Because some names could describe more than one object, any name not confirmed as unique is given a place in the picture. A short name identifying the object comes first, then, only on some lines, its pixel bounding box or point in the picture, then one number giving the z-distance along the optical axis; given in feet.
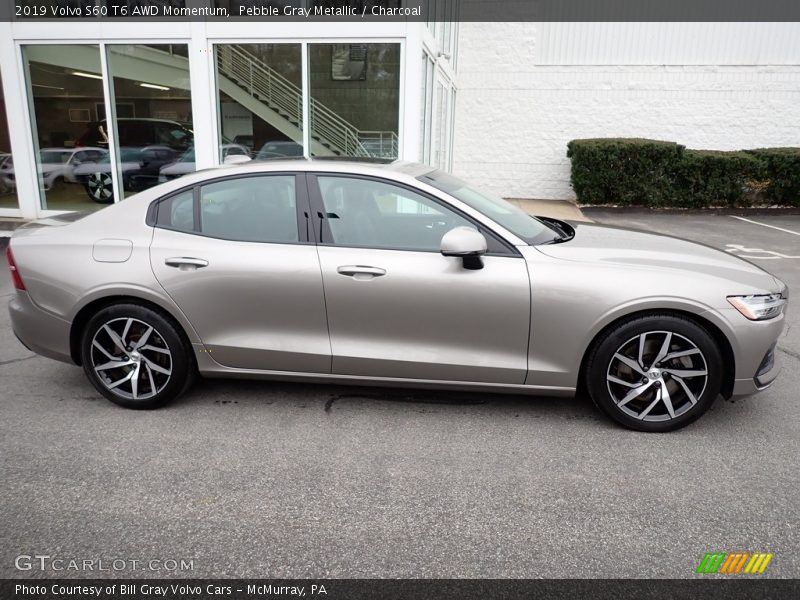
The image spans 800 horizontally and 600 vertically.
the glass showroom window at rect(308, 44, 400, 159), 29.68
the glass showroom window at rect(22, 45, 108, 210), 33.04
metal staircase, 31.12
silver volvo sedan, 10.89
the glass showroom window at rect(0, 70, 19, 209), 34.32
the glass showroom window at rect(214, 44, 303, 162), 30.94
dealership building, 29.99
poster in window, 29.76
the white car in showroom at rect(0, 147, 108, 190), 34.65
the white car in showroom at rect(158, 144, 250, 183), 32.78
